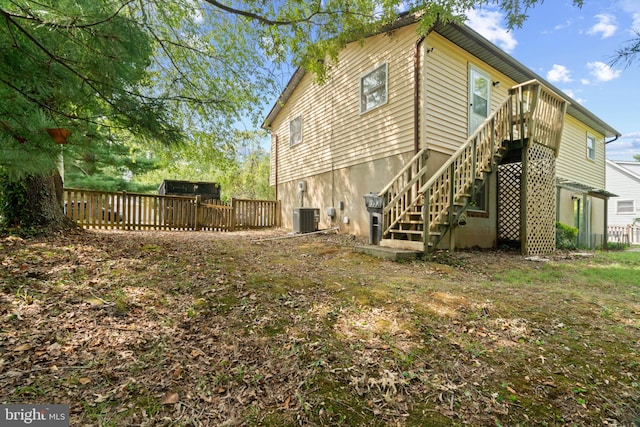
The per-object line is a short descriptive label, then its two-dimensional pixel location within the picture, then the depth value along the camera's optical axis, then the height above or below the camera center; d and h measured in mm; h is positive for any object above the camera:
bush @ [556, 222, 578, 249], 9539 -645
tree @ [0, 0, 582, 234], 2561 +1570
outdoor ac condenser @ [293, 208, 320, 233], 9414 -253
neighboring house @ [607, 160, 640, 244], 18734 +1412
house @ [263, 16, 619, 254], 6512 +1866
